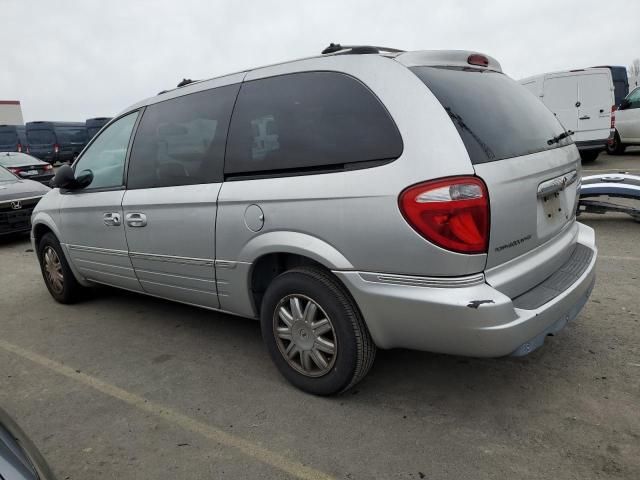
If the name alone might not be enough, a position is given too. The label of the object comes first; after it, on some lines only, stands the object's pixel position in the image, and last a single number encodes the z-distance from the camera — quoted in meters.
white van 11.79
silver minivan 2.19
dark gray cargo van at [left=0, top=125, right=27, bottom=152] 25.33
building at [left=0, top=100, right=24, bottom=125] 47.19
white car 12.97
